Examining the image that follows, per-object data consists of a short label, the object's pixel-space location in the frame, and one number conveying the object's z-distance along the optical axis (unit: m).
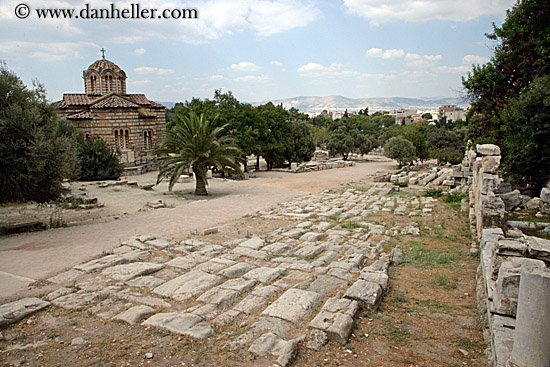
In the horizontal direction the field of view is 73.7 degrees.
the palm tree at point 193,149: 15.73
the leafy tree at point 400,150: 34.50
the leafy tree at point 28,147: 9.12
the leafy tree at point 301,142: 33.84
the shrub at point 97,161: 20.27
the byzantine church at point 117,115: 29.53
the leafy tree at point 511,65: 16.86
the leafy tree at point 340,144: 42.53
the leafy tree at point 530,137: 13.52
